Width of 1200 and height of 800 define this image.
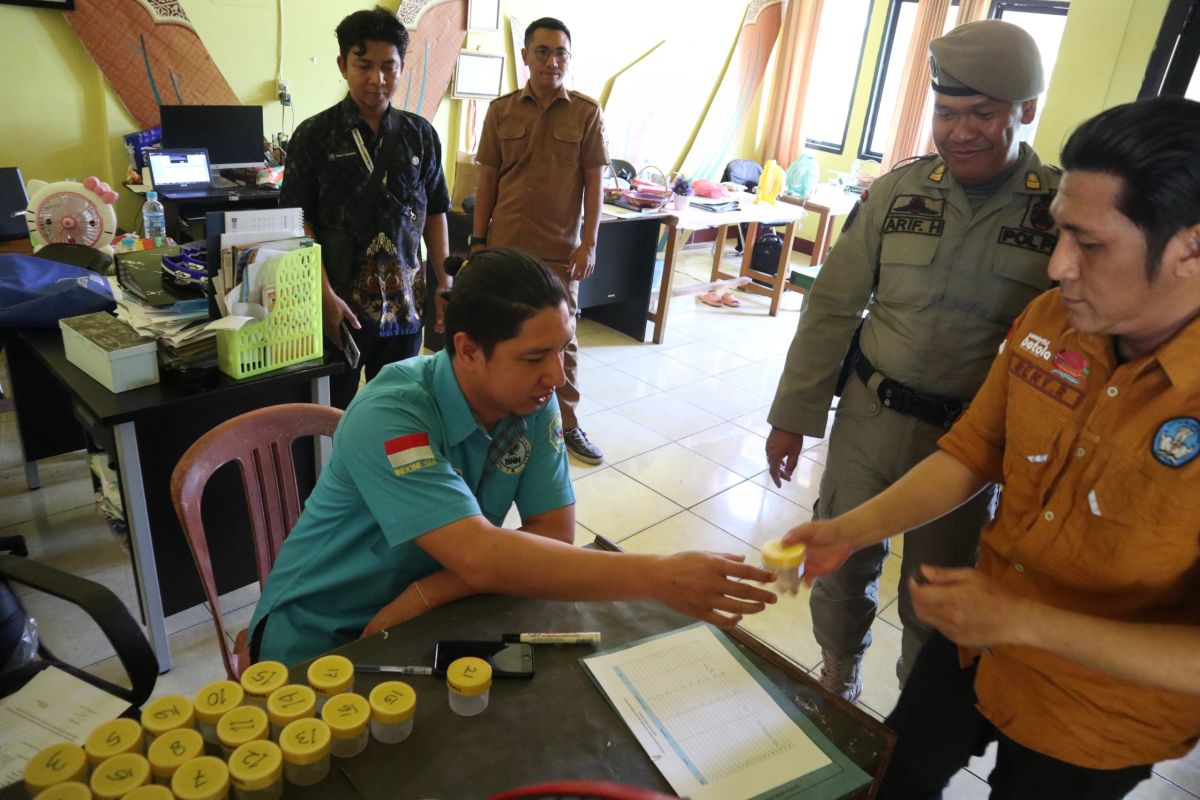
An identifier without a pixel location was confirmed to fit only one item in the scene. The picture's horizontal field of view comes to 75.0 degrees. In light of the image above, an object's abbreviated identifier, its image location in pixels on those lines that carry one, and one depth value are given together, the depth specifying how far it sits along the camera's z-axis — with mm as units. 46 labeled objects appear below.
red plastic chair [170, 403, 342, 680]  1378
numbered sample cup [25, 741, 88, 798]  793
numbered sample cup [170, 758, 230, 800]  802
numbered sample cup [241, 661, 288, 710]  936
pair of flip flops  5766
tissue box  1824
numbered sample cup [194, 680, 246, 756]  895
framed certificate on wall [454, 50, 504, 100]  5215
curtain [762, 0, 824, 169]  6828
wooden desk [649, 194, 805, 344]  4672
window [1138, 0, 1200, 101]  3457
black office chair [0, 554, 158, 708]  1175
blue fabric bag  2104
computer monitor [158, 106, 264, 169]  3947
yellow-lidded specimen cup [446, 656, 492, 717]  979
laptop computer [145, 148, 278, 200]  3785
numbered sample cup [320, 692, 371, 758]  900
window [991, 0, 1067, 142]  5695
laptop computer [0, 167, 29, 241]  3414
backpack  6105
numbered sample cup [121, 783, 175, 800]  789
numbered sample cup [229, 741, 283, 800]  822
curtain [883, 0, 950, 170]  6004
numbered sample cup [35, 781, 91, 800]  780
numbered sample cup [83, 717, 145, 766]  836
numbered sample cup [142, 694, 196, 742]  876
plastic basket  1928
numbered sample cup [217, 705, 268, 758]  864
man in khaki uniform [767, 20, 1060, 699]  1603
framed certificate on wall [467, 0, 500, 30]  5078
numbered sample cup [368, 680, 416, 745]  923
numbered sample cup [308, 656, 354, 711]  961
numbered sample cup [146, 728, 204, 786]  832
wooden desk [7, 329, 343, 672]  1819
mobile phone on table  1063
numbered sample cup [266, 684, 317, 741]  899
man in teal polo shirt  1164
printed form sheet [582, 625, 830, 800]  960
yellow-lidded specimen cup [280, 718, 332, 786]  855
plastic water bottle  3424
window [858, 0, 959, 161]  6441
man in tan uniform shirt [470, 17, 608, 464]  3211
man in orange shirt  951
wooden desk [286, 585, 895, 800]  906
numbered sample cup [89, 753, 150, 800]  793
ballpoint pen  1046
